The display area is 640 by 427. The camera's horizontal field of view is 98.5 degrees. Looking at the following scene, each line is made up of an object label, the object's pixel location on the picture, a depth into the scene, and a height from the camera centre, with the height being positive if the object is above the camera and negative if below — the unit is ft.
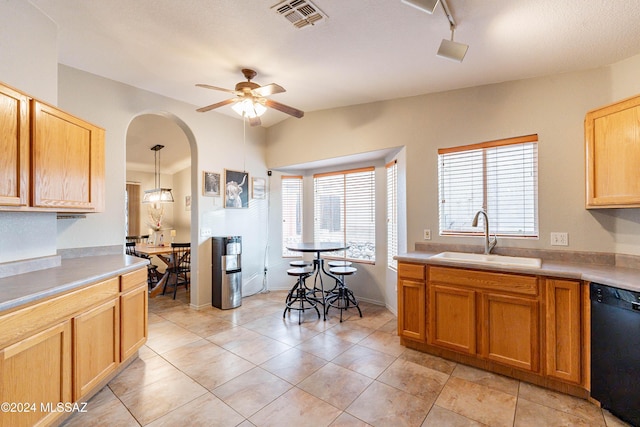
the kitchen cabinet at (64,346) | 4.58 -2.67
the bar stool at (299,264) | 12.75 -2.30
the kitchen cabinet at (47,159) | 5.82 +1.43
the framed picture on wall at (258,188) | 15.34 +1.52
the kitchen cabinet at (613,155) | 6.40 +1.42
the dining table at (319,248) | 11.52 -1.45
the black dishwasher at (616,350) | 5.56 -2.94
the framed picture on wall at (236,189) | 14.11 +1.36
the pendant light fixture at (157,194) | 18.51 +1.45
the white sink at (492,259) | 7.60 -1.41
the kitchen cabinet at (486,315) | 7.09 -2.85
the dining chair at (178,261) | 16.10 -2.78
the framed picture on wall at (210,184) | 13.15 +1.53
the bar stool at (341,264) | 13.10 -2.40
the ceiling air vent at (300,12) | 6.16 +4.71
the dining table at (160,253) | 15.37 -2.12
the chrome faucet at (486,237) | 8.81 -0.78
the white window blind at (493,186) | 8.82 +0.93
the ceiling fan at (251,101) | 8.98 +3.85
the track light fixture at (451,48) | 6.02 +3.89
